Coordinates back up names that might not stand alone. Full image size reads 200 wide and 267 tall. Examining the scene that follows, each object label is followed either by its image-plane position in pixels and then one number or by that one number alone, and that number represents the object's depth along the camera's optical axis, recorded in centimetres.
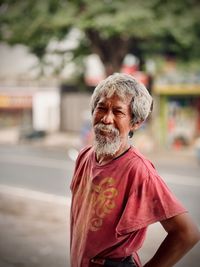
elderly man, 158
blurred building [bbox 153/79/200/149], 1458
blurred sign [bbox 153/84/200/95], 1423
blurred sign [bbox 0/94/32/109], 2158
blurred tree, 1263
